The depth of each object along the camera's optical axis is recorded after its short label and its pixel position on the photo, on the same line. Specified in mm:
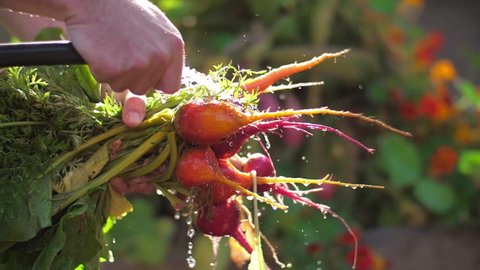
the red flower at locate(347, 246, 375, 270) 3340
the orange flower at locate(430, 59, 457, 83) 4414
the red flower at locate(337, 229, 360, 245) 3482
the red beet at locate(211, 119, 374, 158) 1244
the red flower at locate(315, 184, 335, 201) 3779
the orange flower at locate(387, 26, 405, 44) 4480
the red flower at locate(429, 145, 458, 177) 4074
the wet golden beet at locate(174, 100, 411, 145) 1186
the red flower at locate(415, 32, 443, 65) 4488
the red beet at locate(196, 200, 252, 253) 1260
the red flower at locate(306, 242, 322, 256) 2709
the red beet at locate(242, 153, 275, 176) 1285
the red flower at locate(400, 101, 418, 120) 4148
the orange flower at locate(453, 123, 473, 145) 4188
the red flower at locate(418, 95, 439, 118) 4168
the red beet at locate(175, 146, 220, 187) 1190
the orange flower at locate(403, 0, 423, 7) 4672
